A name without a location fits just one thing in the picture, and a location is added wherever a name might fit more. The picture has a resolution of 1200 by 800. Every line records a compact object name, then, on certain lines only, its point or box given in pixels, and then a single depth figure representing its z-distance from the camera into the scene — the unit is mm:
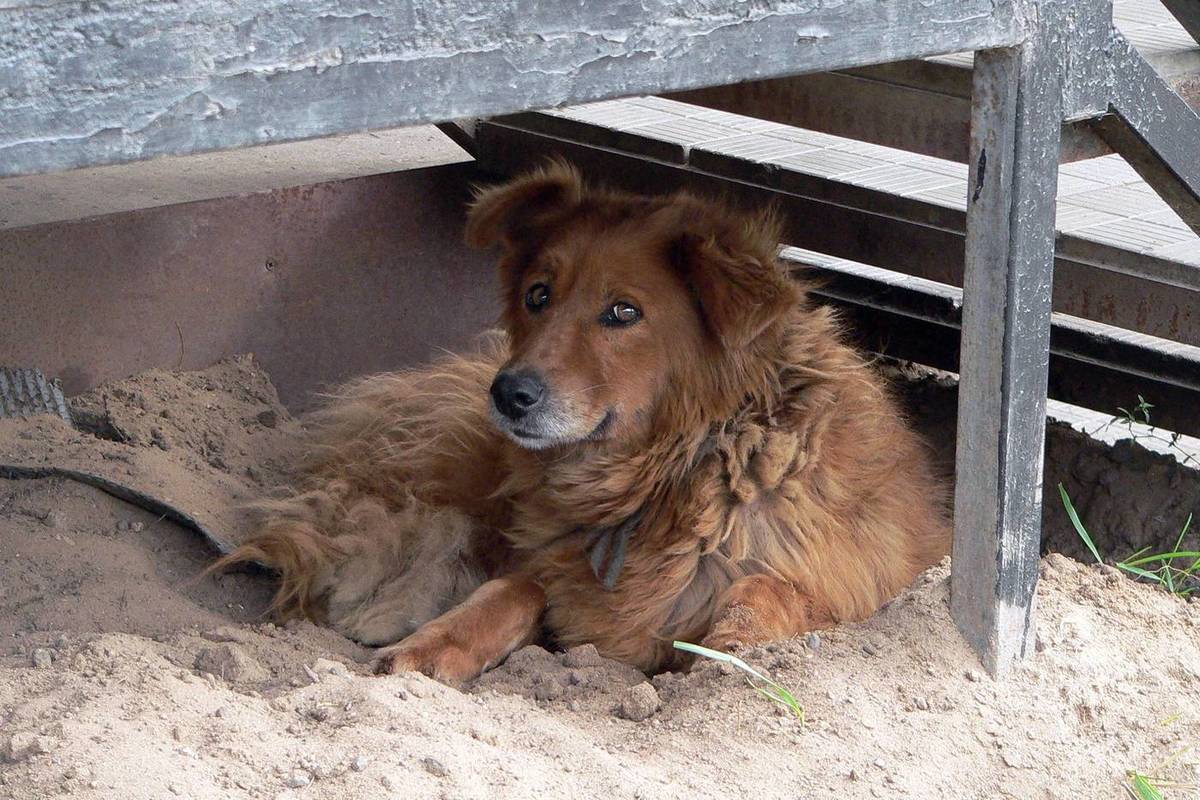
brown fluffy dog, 6613
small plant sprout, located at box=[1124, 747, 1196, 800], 5445
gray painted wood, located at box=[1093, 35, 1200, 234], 5711
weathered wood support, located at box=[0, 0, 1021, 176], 3229
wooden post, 5492
